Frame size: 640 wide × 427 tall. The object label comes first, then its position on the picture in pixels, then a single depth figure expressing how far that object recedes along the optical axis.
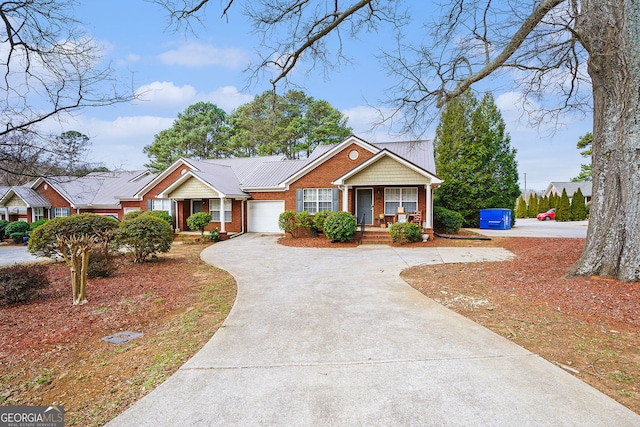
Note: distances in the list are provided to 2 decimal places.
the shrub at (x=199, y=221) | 16.75
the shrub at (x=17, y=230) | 20.36
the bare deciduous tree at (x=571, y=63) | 6.06
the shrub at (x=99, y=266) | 7.97
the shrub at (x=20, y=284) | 5.86
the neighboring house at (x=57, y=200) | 24.34
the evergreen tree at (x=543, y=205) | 40.66
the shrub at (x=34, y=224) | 20.40
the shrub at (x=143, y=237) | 9.70
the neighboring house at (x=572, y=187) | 47.09
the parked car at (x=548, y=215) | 36.94
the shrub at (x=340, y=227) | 14.41
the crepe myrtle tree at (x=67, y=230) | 9.47
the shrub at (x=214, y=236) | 17.11
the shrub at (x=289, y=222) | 16.61
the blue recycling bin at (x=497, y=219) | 21.16
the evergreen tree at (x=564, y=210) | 33.53
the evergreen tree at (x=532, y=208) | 42.88
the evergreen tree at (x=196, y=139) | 38.47
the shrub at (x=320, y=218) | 16.17
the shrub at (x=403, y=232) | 14.09
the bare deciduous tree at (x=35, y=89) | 4.78
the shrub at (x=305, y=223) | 16.48
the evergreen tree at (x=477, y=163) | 22.22
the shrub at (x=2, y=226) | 21.55
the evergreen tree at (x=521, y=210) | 44.56
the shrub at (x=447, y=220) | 17.83
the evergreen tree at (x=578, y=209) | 33.34
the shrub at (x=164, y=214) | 19.26
